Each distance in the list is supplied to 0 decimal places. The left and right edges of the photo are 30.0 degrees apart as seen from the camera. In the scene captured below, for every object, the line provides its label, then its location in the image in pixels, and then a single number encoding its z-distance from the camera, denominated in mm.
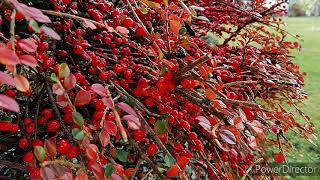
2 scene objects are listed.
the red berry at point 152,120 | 482
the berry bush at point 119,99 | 401
